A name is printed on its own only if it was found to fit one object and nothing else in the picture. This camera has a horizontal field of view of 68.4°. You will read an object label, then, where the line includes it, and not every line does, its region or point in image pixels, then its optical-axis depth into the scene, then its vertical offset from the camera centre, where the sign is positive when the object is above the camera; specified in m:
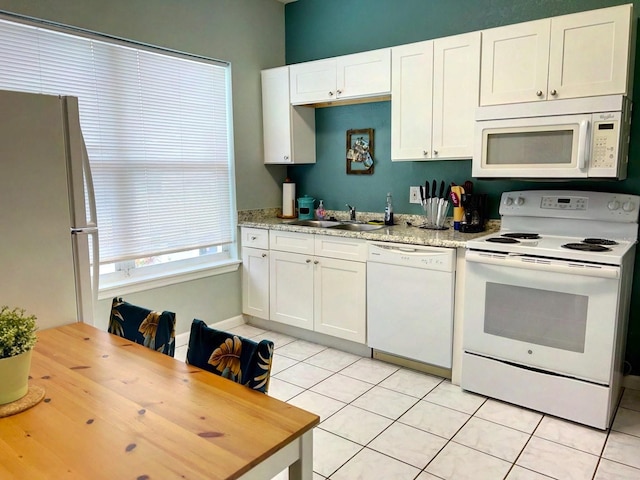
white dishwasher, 2.93 -0.79
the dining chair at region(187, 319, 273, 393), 1.43 -0.57
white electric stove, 2.37 -0.68
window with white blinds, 2.82 +0.36
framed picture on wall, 3.90 +0.23
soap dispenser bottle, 4.17 -0.29
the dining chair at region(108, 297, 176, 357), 1.74 -0.56
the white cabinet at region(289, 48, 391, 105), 3.39 +0.78
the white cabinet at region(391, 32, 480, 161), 2.98 +0.54
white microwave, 2.51 +0.23
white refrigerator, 1.78 -0.12
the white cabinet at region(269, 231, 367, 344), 3.37 -0.79
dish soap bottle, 3.71 -0.26
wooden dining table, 1.01 -0.61
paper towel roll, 4.29 -0.18
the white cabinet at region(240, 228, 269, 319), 3.92 -0.78
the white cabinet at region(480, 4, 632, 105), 2.47 +0.68
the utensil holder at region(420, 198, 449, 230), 3.31 -0.23
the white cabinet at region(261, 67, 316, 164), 4.02 +0.48
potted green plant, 1.22 -0.46
